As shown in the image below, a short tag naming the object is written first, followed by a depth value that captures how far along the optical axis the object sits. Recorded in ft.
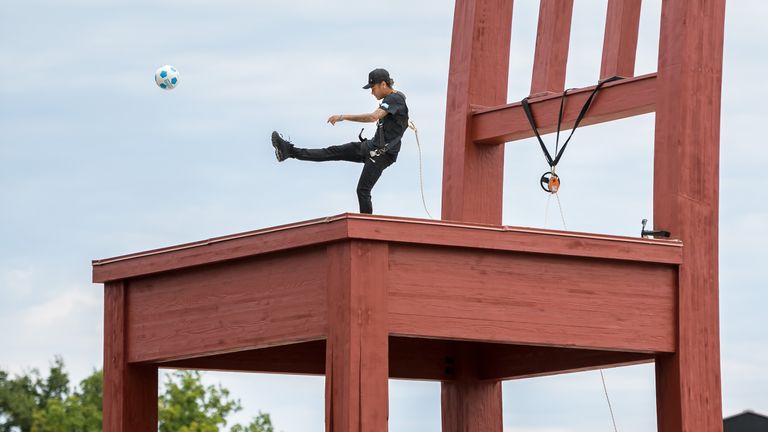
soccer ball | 58.22
